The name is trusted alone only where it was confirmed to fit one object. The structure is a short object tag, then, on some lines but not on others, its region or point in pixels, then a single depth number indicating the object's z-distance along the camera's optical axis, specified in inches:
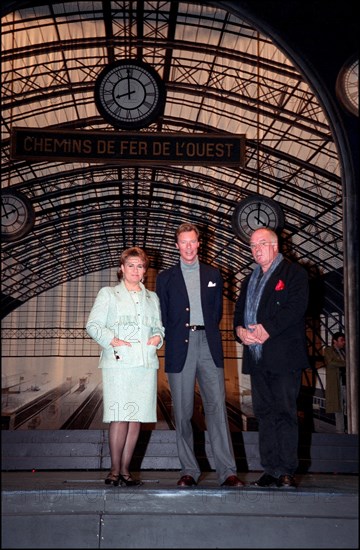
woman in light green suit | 157.6
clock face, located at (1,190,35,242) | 383.2
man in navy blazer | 159.5
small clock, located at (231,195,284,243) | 417.4
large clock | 313.6
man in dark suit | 153.1
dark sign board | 273.6
